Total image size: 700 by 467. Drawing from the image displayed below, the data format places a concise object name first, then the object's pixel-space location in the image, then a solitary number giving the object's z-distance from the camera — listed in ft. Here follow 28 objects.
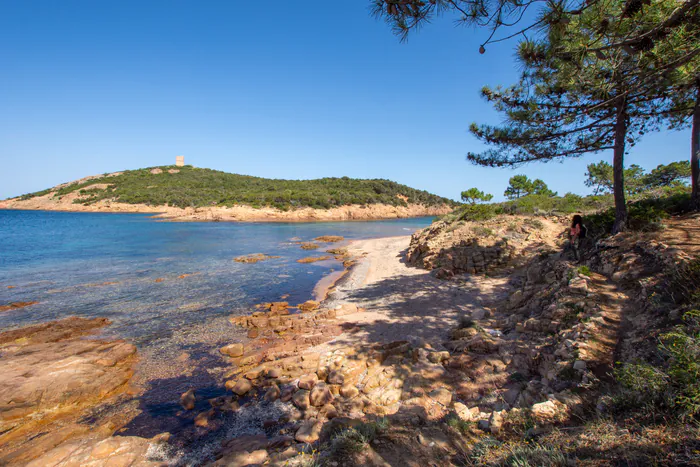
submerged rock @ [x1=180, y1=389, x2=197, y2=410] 18.36
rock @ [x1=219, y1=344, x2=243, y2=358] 25.00
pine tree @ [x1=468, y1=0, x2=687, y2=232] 18.08
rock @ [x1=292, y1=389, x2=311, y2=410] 17.06
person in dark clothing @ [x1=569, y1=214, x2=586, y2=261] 29.73
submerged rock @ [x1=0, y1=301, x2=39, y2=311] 35.56
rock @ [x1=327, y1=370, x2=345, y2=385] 19.02
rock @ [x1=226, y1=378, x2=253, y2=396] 19.39
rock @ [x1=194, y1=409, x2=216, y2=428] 16.76
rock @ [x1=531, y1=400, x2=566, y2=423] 11.31
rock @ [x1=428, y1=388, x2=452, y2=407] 15.60
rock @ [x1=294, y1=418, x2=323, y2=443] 13.38
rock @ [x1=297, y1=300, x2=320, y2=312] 35.93
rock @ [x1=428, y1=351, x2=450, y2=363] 19.83
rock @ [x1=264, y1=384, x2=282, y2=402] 18.36
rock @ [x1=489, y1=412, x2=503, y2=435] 11.66
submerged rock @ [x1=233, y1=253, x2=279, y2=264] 65.87
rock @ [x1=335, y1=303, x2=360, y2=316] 33.55
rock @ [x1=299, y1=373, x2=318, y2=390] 19.08
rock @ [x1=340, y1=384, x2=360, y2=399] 17.63
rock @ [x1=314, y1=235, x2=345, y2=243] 103.16
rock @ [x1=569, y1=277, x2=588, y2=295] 21.09
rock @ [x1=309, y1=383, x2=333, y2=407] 17.06
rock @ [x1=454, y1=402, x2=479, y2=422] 13.20
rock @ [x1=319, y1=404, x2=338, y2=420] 15.84
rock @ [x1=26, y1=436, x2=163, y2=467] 13.35
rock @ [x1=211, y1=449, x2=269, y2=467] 11.86
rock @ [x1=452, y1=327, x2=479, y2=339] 22.63
